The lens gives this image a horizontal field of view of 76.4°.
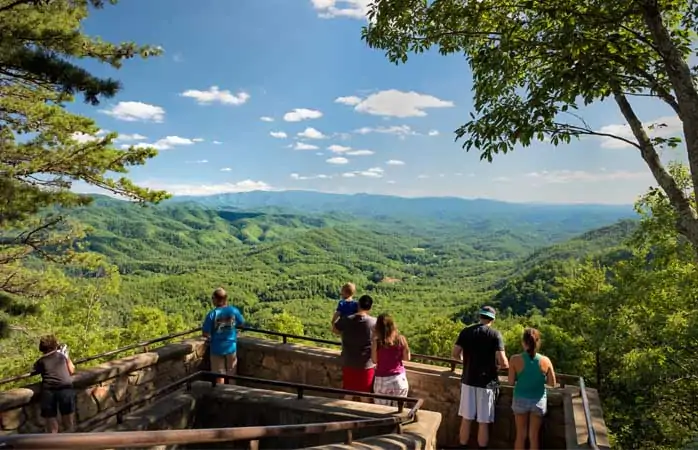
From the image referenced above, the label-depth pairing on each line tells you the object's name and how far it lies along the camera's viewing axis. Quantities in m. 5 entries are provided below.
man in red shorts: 5.29
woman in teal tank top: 4.50
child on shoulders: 5.55
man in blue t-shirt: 6.13
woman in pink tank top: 5.02
